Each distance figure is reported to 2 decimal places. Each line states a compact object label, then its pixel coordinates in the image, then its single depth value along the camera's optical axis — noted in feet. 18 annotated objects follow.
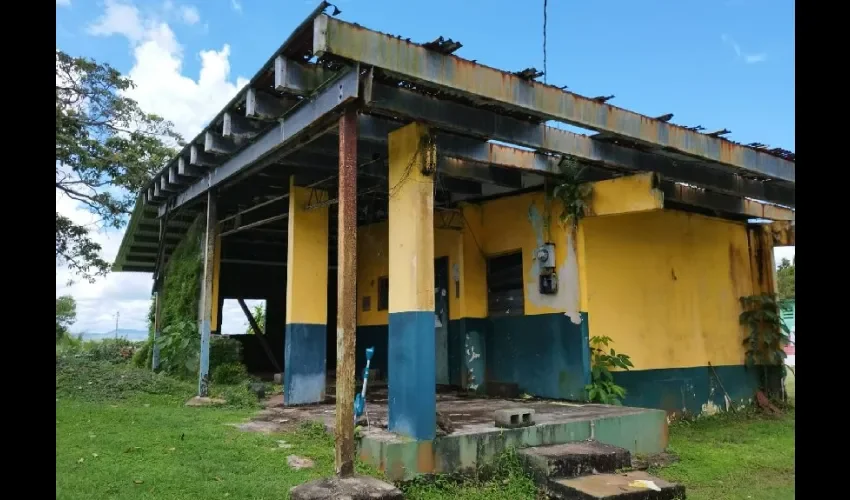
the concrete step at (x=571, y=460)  18.58
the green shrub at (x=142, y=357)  45.42
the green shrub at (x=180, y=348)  36.11
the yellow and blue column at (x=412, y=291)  18.65
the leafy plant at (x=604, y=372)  28.09
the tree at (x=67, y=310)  97.53
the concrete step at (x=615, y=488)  16.69
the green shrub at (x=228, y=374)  34.40
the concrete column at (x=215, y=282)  38.84
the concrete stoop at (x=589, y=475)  16.99
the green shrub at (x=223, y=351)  35.06
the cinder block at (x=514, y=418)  20.26
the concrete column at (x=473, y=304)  33.09
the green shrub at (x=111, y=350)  56.90
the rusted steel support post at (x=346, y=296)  16.99
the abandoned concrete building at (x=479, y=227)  18.76
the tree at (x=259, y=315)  67.77
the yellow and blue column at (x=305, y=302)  28.68
